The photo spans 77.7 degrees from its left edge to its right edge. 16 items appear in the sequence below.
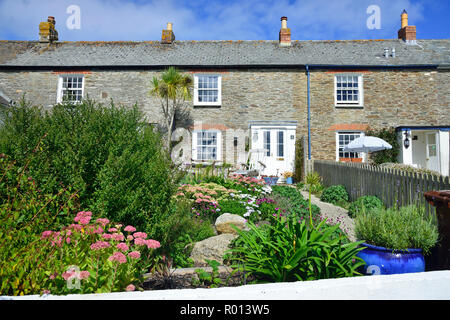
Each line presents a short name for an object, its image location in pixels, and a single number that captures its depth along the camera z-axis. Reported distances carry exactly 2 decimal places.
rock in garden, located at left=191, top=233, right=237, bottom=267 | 3.50
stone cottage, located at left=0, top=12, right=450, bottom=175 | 14.55
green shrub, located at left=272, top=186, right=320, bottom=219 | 5.78
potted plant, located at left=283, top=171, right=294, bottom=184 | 13.94
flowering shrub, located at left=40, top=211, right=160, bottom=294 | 2.09
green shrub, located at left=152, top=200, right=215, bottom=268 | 3.22
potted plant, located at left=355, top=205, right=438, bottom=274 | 2.77
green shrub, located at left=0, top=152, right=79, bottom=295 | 2.13
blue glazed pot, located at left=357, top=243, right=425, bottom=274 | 2.75
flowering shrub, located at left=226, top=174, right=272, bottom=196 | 7.27
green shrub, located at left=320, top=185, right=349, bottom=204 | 8.42
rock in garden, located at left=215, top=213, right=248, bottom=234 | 4.72
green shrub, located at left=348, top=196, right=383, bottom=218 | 6.27
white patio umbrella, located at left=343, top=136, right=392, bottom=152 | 10.88
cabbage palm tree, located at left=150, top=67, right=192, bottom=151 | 13.55
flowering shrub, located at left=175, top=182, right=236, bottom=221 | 5.50
